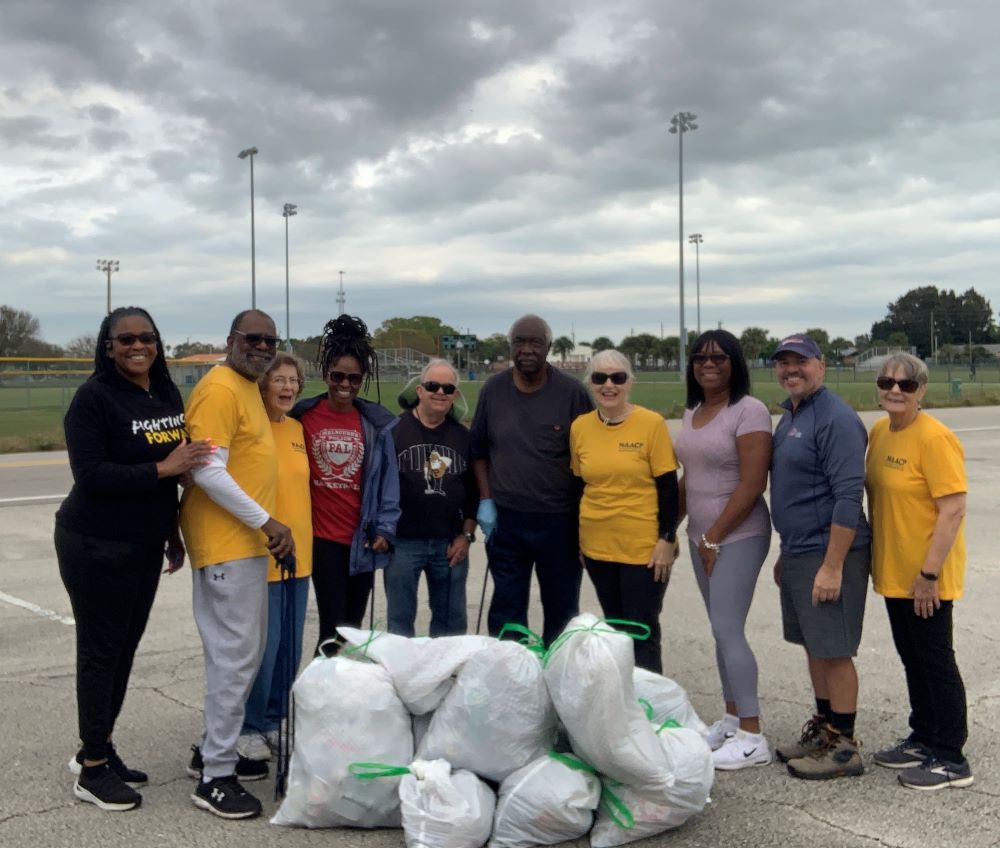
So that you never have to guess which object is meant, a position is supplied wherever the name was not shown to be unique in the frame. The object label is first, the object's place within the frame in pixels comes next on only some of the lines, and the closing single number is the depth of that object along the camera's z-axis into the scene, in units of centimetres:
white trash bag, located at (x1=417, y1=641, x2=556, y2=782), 361
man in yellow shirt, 390
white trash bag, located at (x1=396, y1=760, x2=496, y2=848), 348
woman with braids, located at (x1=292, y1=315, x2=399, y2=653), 461
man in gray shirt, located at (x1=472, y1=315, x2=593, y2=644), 496
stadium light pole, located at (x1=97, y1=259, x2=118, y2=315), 7668
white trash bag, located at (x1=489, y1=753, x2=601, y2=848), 355
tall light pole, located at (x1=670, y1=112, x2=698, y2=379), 4322
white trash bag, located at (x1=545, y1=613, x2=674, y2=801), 345
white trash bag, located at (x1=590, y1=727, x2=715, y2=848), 359
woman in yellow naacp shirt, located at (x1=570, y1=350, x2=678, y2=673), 467
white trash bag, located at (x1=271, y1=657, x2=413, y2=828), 366
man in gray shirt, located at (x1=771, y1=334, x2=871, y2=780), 413
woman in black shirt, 379
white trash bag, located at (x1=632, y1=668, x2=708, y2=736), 401
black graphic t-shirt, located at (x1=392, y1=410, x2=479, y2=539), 495
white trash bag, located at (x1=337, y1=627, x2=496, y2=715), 371
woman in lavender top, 436
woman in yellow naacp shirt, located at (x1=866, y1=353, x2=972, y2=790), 407
